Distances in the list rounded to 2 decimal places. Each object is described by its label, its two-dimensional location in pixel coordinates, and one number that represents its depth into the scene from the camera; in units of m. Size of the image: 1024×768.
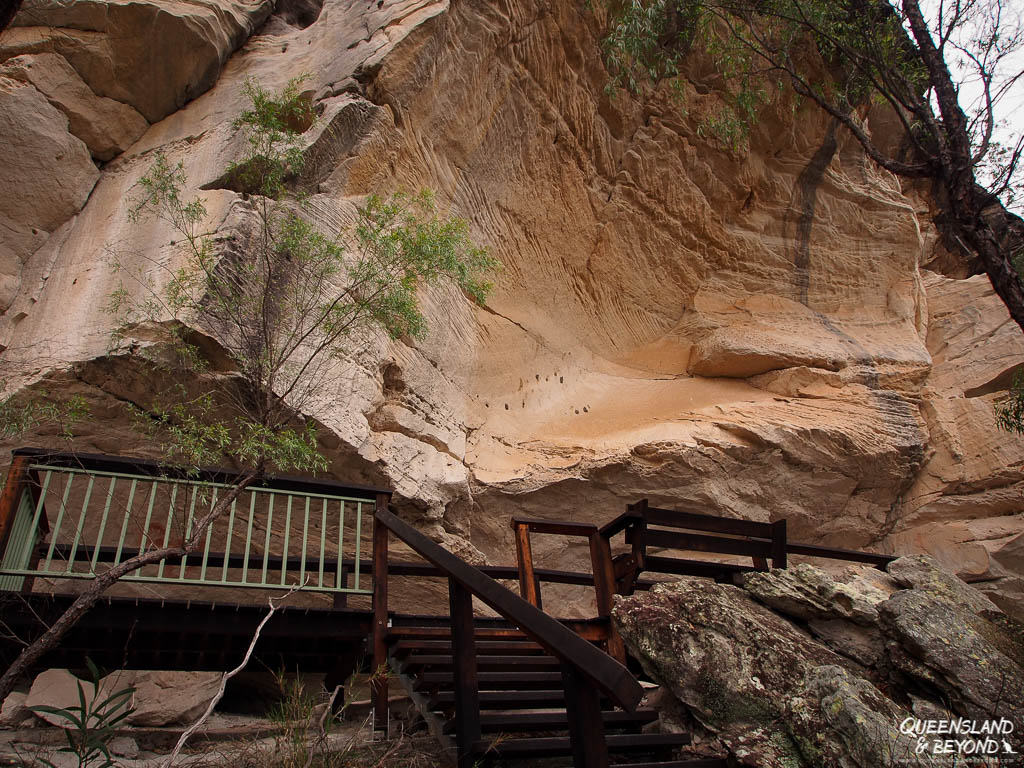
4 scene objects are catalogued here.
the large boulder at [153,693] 6.05
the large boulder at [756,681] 2.89
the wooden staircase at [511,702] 2.85
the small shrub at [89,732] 2.29
